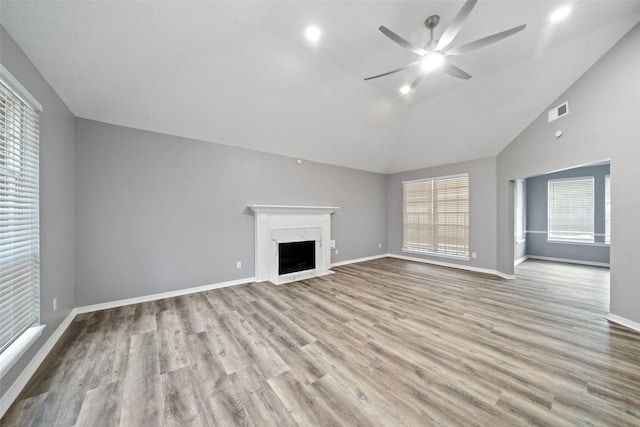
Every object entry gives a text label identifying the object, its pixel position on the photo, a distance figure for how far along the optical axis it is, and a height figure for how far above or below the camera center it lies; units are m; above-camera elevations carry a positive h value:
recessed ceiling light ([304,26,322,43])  2.61 +2.20
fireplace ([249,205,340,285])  4.38 -0.64
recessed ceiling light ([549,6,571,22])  2.40 +2.25
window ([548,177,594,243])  5.68 +0.09
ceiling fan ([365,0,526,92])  1.92 +1.72
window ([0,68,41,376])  1.62 -0.06
